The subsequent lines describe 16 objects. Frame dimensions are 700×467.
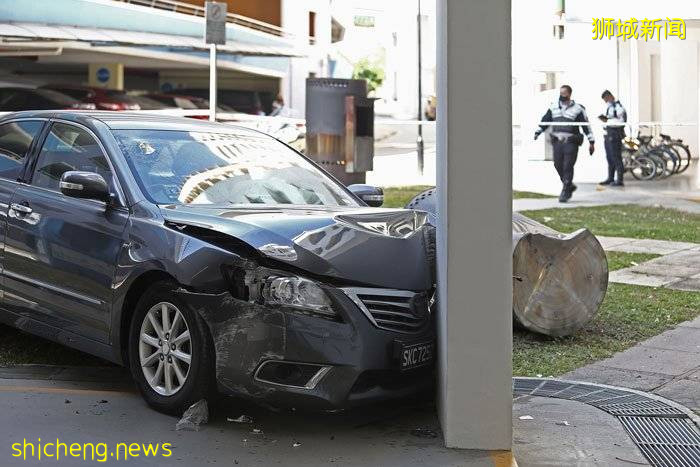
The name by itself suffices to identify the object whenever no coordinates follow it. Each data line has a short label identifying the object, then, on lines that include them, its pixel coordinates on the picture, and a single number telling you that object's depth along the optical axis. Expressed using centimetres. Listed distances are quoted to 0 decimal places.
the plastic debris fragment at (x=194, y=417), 586
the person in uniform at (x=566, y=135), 1919
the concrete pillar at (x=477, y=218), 535
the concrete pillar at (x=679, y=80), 2781
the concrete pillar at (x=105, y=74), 3828
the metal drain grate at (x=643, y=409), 643
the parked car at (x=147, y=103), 3132
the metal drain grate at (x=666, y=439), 565
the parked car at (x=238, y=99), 3925
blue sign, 3847
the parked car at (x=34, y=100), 2830
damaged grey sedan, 571
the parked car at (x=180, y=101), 3426
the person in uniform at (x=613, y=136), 2263
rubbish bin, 1470
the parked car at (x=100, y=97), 2988
